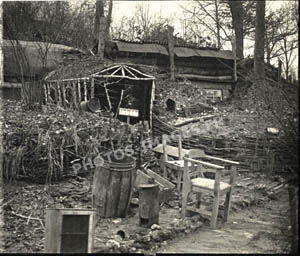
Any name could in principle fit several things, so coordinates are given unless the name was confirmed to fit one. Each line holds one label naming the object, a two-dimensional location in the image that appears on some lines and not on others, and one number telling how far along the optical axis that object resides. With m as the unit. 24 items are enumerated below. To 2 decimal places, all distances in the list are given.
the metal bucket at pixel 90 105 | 10.39
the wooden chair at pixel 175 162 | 7.13
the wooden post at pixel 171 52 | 14.96
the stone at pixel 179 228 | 5.08
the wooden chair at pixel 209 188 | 5.37
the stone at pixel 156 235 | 4.71
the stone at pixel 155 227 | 5.06
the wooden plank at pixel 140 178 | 6.39
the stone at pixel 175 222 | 5.24
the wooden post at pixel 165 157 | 7.79
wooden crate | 3.96
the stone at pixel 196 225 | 5.31
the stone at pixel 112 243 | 4.36
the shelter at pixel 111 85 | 10.92
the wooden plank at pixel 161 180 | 6.63
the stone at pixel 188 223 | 5.27
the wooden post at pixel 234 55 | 16.02
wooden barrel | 5.70
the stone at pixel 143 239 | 4.62
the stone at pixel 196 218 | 5.63
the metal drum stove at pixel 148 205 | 5.27
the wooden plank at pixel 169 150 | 7.97
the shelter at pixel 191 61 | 14.76
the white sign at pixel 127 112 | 10.45
